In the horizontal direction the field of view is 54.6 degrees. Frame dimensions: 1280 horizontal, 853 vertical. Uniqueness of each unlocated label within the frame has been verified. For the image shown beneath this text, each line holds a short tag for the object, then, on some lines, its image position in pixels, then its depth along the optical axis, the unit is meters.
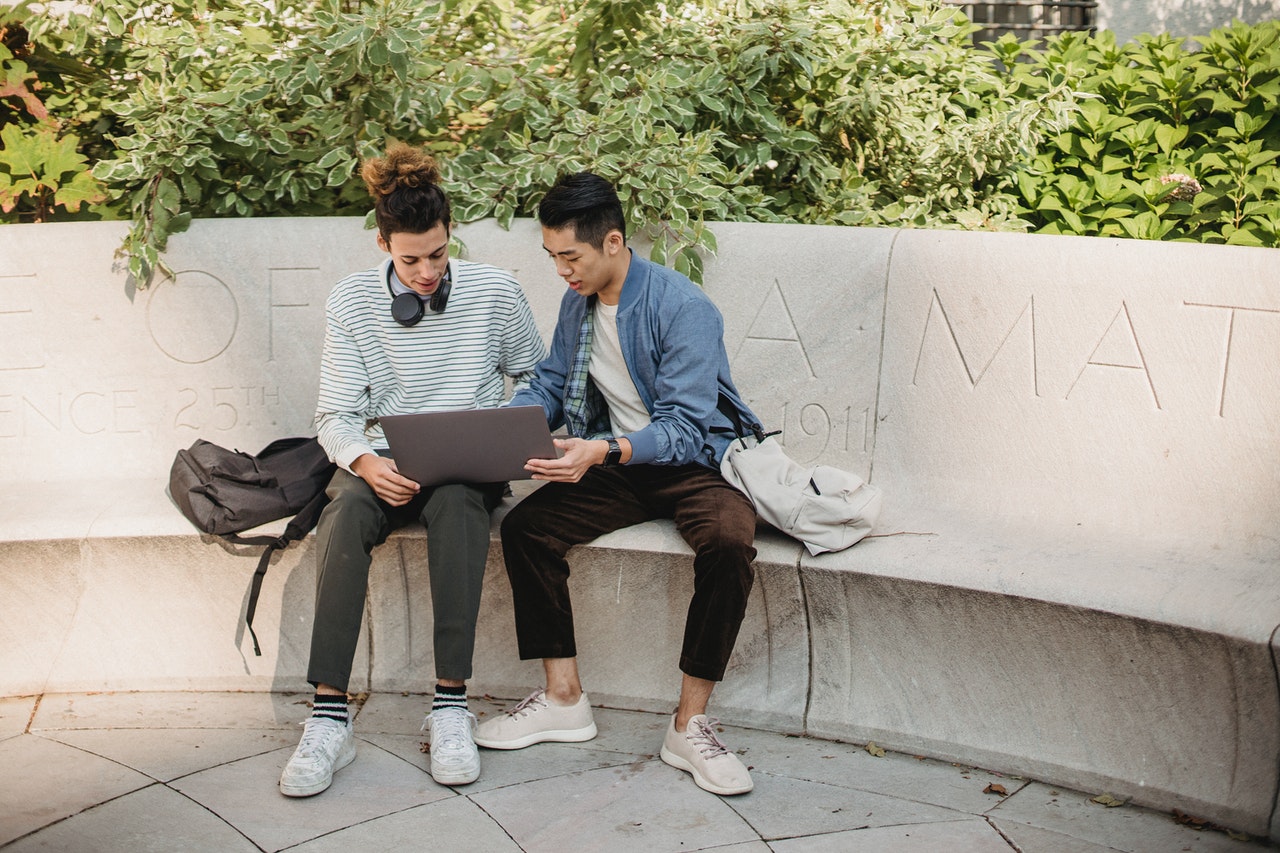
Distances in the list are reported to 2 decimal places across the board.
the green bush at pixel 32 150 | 4.46
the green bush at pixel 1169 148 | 4.36
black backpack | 3.60
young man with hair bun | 3.21
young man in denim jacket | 3.22
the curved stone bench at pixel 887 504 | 3.08
